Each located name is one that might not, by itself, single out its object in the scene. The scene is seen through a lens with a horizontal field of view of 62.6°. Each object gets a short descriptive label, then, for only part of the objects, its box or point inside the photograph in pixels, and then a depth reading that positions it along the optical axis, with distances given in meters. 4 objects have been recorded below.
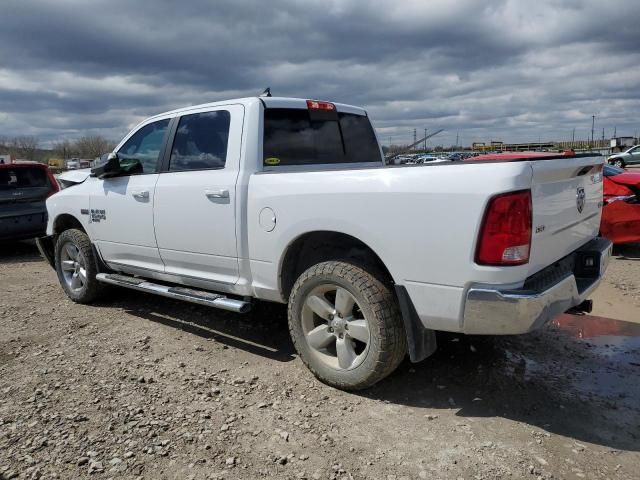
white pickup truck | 2.73
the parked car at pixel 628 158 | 31.08
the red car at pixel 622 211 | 7.03
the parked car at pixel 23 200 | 8.80
